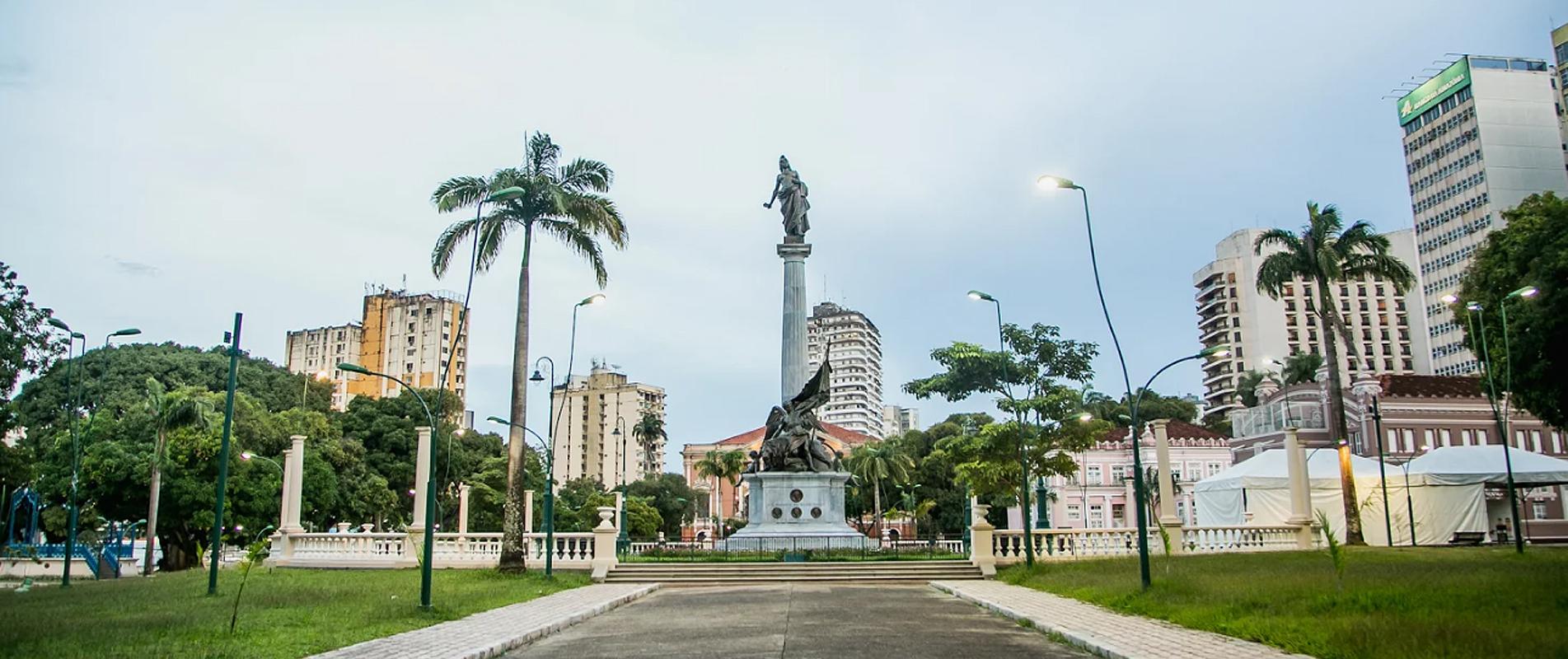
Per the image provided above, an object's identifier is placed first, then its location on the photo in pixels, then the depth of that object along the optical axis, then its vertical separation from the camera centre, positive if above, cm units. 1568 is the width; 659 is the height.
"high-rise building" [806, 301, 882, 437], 17162 +2388
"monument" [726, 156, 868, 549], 3194 +82
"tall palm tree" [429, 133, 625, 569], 2706 +804
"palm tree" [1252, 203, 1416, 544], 3762 +879
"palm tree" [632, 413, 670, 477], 10688 +827
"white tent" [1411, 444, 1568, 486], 3316 +103
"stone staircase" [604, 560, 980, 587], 2617 -164
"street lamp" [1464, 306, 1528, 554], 2483 +196
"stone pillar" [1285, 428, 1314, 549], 3100 +29
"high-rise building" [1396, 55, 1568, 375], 8631 +2878
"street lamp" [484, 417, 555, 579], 2486 -23
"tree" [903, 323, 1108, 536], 3800 +403
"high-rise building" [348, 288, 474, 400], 11156 +1916
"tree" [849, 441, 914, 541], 7100 +290
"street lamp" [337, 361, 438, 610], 1616 -18
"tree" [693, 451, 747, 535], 7660 +327
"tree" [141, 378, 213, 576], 3741 +378
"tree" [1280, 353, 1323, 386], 8881 +1127
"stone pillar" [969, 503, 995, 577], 2666 -104
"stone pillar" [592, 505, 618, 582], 2694 -82
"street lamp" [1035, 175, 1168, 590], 1733 +46
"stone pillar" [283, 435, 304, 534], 3098 +111
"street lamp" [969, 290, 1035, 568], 2471 -13
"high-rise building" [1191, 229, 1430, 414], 11562 +1999
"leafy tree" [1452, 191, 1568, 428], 2572 +508
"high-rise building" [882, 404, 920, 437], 18888 +1586
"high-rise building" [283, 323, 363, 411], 11669 +1835
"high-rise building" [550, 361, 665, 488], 13225 +1064
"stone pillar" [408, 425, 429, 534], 2800 +109
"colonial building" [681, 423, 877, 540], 11522 +532
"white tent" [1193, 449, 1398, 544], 3669 +47
